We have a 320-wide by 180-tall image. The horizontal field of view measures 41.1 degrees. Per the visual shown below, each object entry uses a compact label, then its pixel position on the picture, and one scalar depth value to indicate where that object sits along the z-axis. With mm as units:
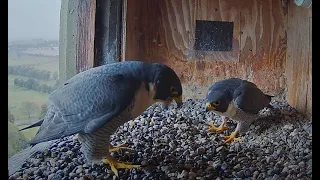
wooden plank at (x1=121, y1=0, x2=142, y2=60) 1291
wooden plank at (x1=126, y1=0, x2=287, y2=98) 1355
